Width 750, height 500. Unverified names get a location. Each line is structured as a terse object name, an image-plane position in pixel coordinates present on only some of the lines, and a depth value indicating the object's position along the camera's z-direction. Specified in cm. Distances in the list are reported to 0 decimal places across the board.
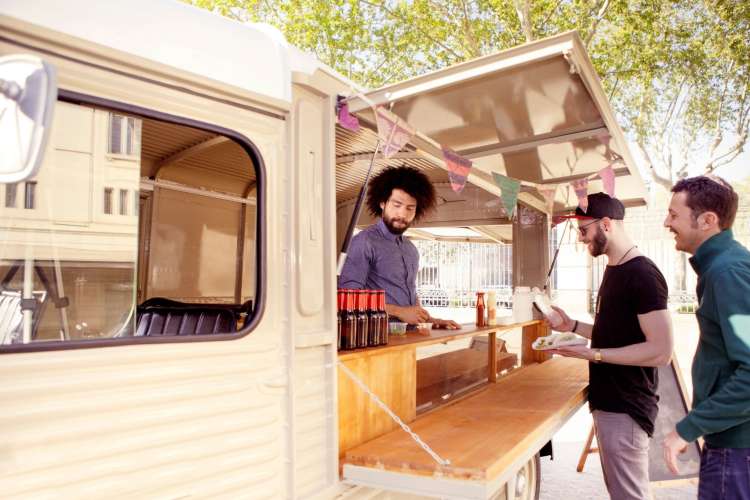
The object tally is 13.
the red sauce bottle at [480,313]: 456
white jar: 532
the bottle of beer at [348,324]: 279
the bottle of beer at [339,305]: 276
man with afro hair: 427
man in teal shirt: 214
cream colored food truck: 171
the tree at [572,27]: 1304
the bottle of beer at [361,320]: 287
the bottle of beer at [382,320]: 302
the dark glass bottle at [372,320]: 294
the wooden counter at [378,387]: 263
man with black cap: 300
